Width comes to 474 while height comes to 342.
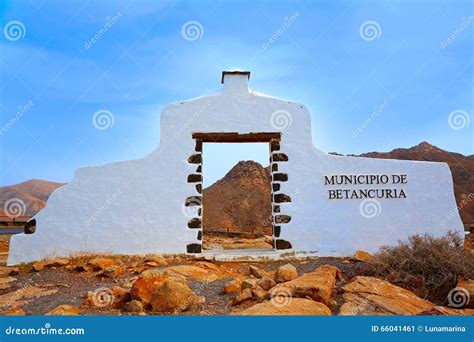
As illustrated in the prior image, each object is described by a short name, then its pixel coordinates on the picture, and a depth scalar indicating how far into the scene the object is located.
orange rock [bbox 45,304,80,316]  5.55
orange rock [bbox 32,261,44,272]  8.85
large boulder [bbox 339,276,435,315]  5.74
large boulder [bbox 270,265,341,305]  5.90
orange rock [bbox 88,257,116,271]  8.46
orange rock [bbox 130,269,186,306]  5.97
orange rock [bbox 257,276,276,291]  6.52
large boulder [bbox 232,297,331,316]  5.34
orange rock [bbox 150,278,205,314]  5.68
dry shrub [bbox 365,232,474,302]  6.95
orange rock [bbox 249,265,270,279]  7.87
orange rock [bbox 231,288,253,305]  5.95
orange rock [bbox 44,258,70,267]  9.03
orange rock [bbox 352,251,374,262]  9.11
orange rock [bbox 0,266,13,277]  8.87
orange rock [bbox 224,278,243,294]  6.55
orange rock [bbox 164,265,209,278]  7.76
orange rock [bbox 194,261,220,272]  8.74
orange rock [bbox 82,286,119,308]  6.14
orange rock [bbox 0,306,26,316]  5.69
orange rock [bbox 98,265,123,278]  8.03
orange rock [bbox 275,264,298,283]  7.03
